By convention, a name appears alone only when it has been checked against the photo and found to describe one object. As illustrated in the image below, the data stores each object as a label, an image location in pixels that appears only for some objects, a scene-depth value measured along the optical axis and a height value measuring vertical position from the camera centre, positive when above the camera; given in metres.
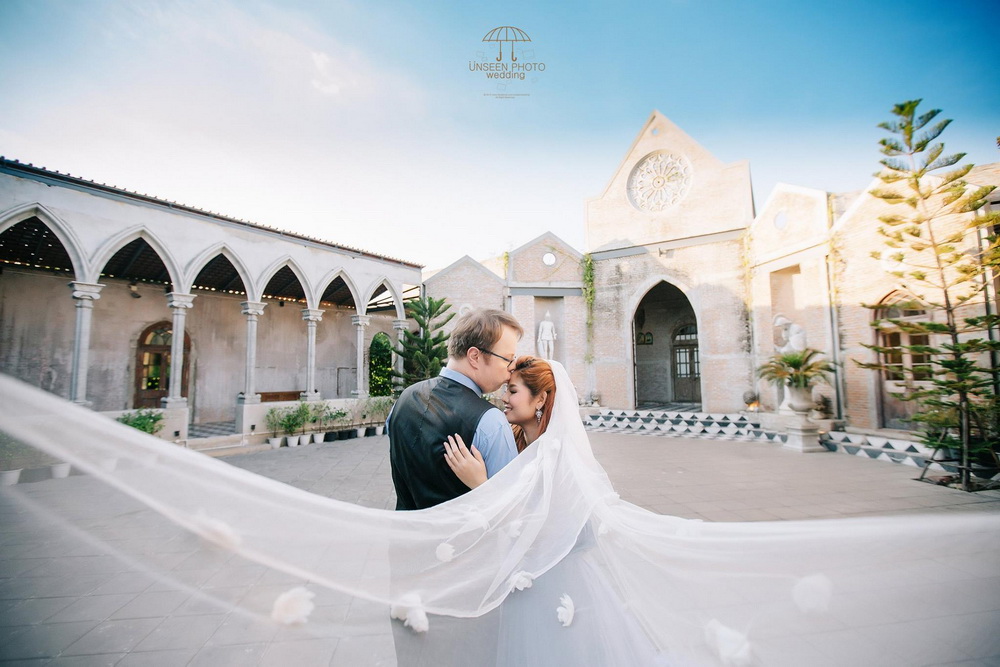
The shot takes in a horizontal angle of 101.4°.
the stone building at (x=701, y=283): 8.67 +2.21
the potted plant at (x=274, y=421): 9.45 -1.39
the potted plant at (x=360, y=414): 11.20 -1.50
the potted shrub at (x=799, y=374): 8.62 -0.37
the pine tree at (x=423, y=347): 11.60 +0.37
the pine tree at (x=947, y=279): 5.73 +1.19
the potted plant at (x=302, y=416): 9.69 -1.33
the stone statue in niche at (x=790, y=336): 9.31 +0.47
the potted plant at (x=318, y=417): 10.00 -1.41
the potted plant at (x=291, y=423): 9.48 -1.46
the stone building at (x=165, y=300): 7.52 +1.65
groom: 1.47 -0.20
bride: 1.34 -0.89
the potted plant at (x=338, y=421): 10.32 -1.61
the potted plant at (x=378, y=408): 11.59 -1.37
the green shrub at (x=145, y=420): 7.20 -1.04
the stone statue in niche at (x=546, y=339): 13.48 +0.65
